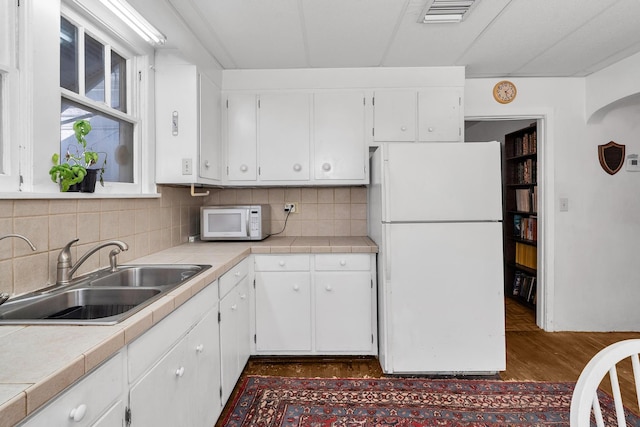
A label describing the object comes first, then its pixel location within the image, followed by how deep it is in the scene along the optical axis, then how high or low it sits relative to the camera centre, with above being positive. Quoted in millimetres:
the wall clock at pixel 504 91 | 2924 +1070
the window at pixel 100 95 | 1555 +638
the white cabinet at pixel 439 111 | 2631 +807
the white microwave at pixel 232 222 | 2604 -64
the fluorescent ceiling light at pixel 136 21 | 1511 +963
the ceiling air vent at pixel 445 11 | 1816 +1155
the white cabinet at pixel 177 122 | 2225 +624
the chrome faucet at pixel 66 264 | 1381 -208
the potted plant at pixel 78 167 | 1413 +211
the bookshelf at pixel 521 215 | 3727 -33
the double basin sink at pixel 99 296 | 1117 -321
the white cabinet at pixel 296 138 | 2660 +609
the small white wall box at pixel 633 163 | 2936 +430
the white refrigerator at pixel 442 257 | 2150 -288
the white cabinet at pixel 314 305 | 2412 -669
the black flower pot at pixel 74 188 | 1480 +120
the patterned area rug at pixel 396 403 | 1811 -1124
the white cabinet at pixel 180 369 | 1018 -571
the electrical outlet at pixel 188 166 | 2238 +319
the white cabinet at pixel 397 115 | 2641 +782
